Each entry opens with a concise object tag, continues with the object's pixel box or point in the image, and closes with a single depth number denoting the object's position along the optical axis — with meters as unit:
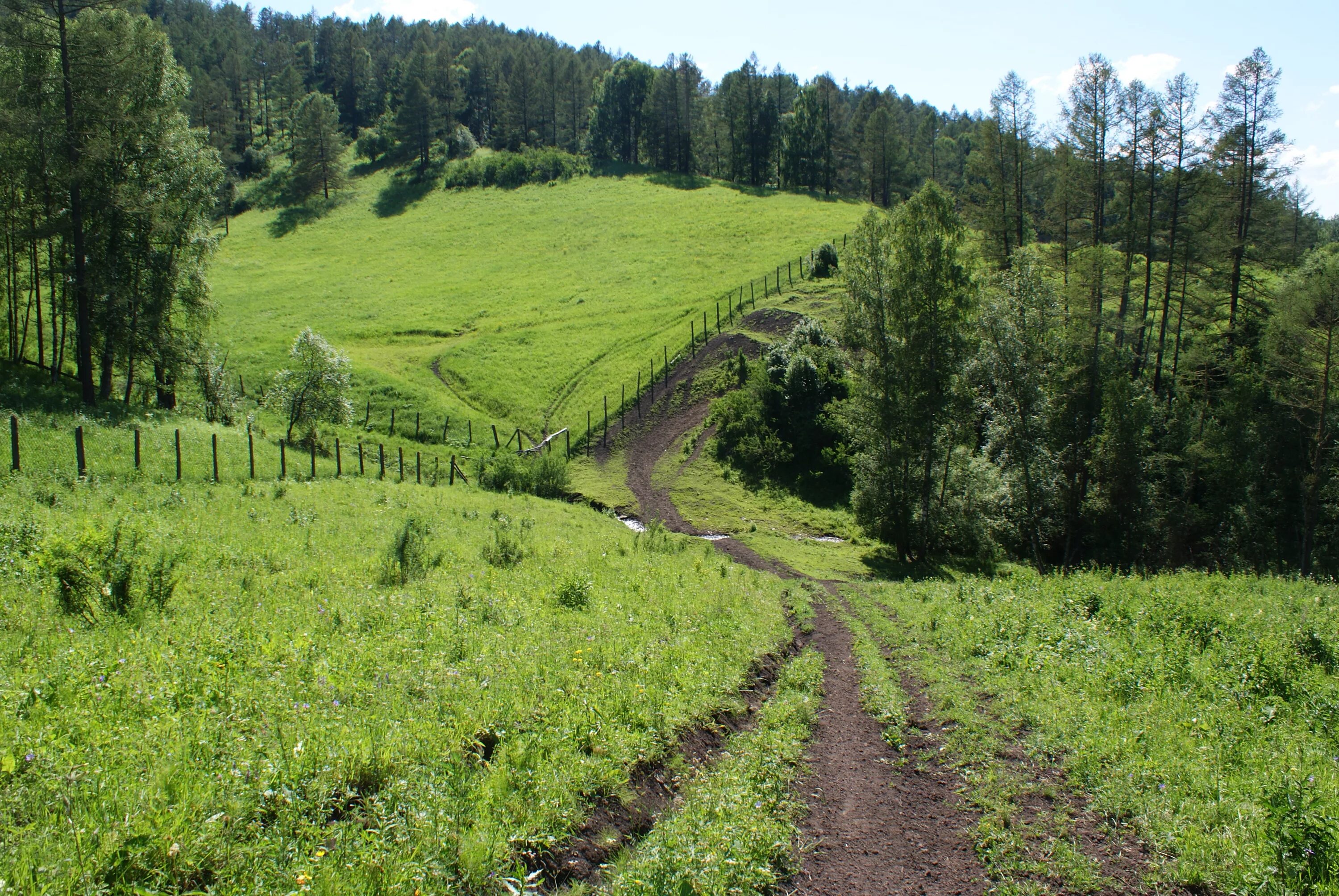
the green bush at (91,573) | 10.05
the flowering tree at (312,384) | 39.72
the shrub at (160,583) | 10.71
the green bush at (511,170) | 110.12
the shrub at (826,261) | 67.38
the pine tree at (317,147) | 98.38
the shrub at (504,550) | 17.34
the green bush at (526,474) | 37.53
